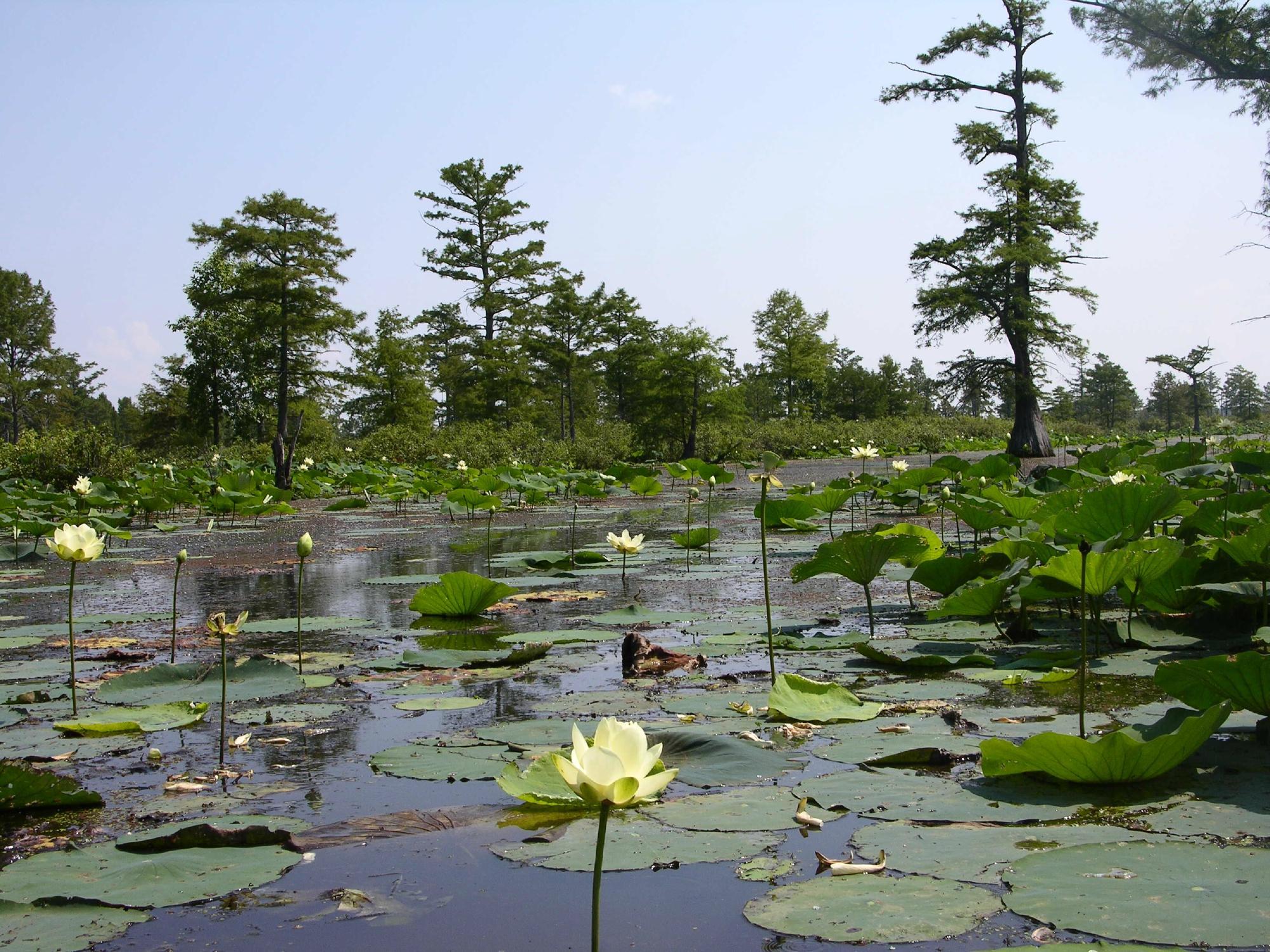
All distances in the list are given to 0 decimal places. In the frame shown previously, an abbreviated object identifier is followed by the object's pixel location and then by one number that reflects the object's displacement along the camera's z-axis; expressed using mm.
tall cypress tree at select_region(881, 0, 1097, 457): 18578
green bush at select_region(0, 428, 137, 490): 11141
